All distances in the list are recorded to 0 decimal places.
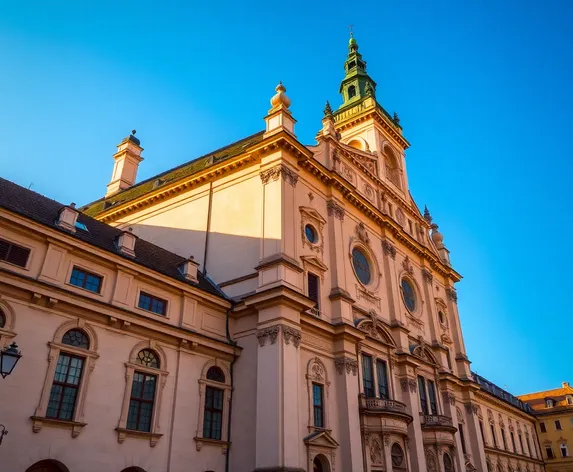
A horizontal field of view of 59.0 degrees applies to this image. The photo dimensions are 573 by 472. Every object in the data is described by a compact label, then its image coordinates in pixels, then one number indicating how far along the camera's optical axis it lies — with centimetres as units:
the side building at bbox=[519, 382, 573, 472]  6731
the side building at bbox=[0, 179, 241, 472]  1702
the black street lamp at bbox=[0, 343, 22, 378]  1190
